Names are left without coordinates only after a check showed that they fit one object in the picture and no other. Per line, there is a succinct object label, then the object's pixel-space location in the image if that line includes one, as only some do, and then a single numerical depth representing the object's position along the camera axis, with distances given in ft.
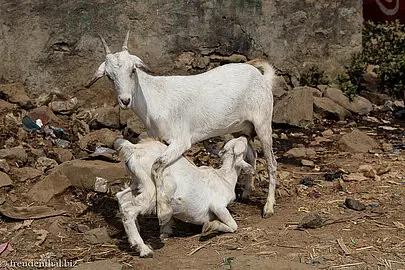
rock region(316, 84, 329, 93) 29.42
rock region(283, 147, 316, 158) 23.48
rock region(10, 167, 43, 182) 20.19
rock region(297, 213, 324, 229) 16.30
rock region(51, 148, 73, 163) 22.11
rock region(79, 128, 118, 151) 23.70
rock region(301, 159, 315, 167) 22.39
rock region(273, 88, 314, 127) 26.81
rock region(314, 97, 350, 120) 27.68
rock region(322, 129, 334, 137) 26.02
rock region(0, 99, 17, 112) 24.83
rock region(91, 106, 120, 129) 25.62
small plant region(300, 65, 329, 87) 29.68
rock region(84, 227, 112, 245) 16.31
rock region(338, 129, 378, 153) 23.80
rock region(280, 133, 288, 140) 25.75
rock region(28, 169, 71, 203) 18.88
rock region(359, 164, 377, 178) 20.66
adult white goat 15.43
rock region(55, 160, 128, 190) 19.54
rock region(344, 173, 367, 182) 20.42
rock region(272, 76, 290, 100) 28.58
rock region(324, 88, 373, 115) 28.78
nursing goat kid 15.28
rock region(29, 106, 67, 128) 24.85
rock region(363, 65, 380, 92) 31.01
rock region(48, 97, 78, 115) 25.70
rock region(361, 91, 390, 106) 30.12
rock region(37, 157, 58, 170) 21.38
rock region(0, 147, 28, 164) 21.35
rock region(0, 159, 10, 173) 20.45
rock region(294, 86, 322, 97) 27.84
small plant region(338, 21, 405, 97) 30.22
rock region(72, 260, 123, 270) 13.98
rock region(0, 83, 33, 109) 25.05
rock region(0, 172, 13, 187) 19.44
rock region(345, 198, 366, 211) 17.67
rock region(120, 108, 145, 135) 25.09
